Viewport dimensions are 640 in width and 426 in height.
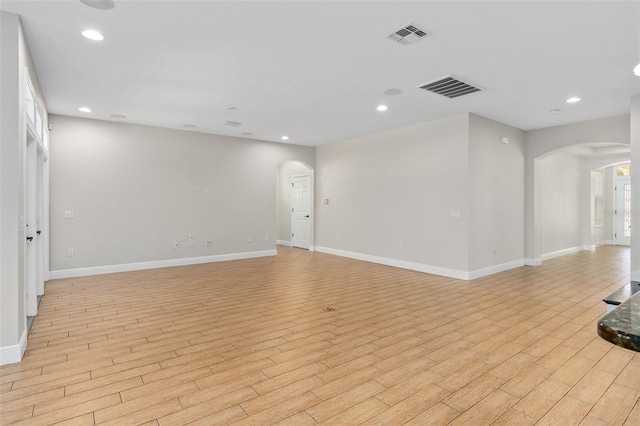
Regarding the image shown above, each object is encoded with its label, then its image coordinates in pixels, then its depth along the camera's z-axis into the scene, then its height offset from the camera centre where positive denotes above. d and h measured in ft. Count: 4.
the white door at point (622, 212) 34.40 -0.09
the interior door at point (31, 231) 12.60 -0.72
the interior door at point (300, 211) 31.89 +0.05
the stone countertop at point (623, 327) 2.61 -0.95
